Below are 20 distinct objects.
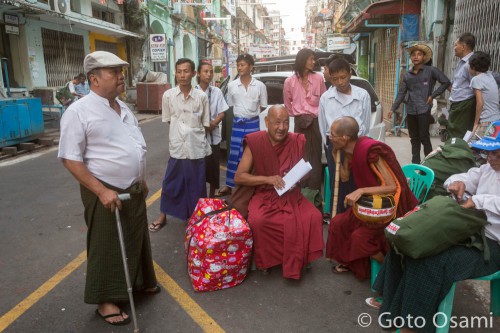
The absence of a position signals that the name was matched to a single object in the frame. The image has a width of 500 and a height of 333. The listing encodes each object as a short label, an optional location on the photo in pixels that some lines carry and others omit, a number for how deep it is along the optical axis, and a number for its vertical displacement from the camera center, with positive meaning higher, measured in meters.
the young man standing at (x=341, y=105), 4.09 -0.29
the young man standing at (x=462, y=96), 4.96 -0.24
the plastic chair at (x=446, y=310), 2.34 -1.29
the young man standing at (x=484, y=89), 4.64 -0.16
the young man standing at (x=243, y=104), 5.44 -0.33
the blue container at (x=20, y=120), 8.62 -0.83
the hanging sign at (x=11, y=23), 11.59 +1.61
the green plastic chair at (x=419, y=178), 3.53 -0.87
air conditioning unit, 12.69 +2.27
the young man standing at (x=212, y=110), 5.11 -0.38
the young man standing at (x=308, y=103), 4.91 -0.30
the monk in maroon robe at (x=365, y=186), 2.96 -0.77
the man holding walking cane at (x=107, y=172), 2.49 -0.57
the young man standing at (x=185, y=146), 4.27 -0.67
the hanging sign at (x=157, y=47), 18.31 +1.39
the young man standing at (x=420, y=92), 5.67 -0.22
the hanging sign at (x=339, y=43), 18.97 +1.51
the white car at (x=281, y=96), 5.95 -0.28
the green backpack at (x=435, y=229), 2.29 -0.84
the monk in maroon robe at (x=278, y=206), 3.29 -1.04
